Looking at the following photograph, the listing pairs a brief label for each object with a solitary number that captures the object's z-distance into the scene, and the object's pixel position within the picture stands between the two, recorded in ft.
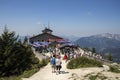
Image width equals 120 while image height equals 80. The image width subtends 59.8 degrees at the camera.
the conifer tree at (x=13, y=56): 49.00
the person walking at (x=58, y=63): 34.11
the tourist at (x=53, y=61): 35.22
